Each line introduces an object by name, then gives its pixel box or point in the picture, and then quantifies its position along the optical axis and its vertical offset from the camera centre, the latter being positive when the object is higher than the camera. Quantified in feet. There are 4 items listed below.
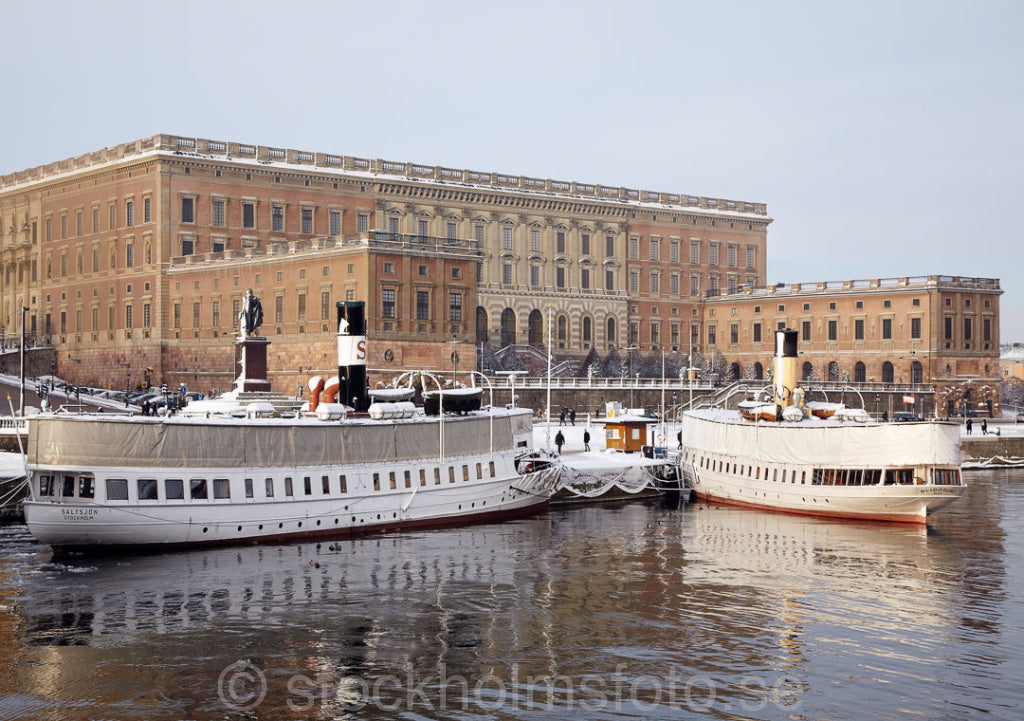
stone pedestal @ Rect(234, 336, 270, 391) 168.76 +0.66
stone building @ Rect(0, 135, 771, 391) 307.99 +31.53
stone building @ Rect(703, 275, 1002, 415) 392.06 +12.23
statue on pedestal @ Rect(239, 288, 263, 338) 176.35 +7.36
